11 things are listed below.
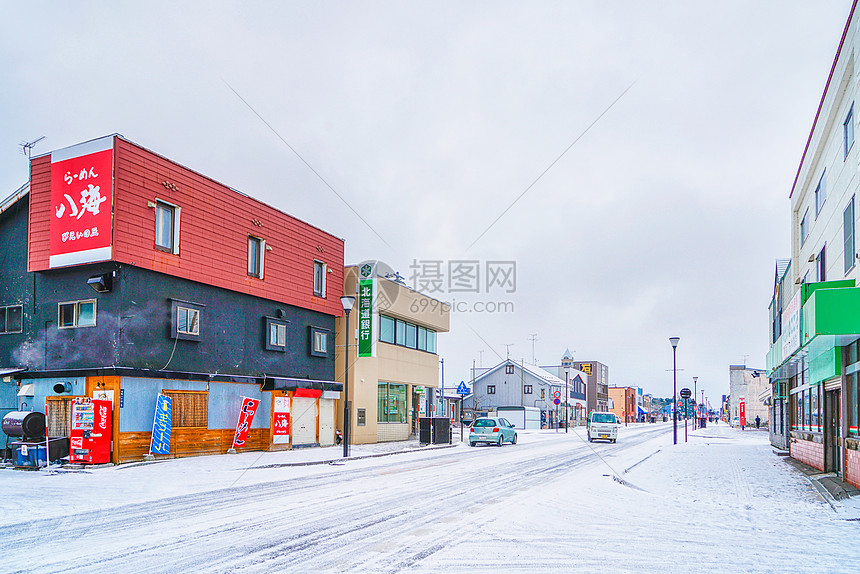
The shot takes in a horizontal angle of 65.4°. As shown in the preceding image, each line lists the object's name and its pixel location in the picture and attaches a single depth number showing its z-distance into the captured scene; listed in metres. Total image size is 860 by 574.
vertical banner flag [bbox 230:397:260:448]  24.70
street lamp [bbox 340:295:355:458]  23.25
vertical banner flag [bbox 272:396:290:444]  26.33
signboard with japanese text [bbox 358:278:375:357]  32.28
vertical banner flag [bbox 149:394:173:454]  21.11
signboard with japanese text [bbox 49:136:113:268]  20.69
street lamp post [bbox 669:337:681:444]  35.36
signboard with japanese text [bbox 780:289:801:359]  16.81
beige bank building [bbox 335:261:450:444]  32.62
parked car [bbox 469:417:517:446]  35.09
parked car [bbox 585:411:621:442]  40.72
